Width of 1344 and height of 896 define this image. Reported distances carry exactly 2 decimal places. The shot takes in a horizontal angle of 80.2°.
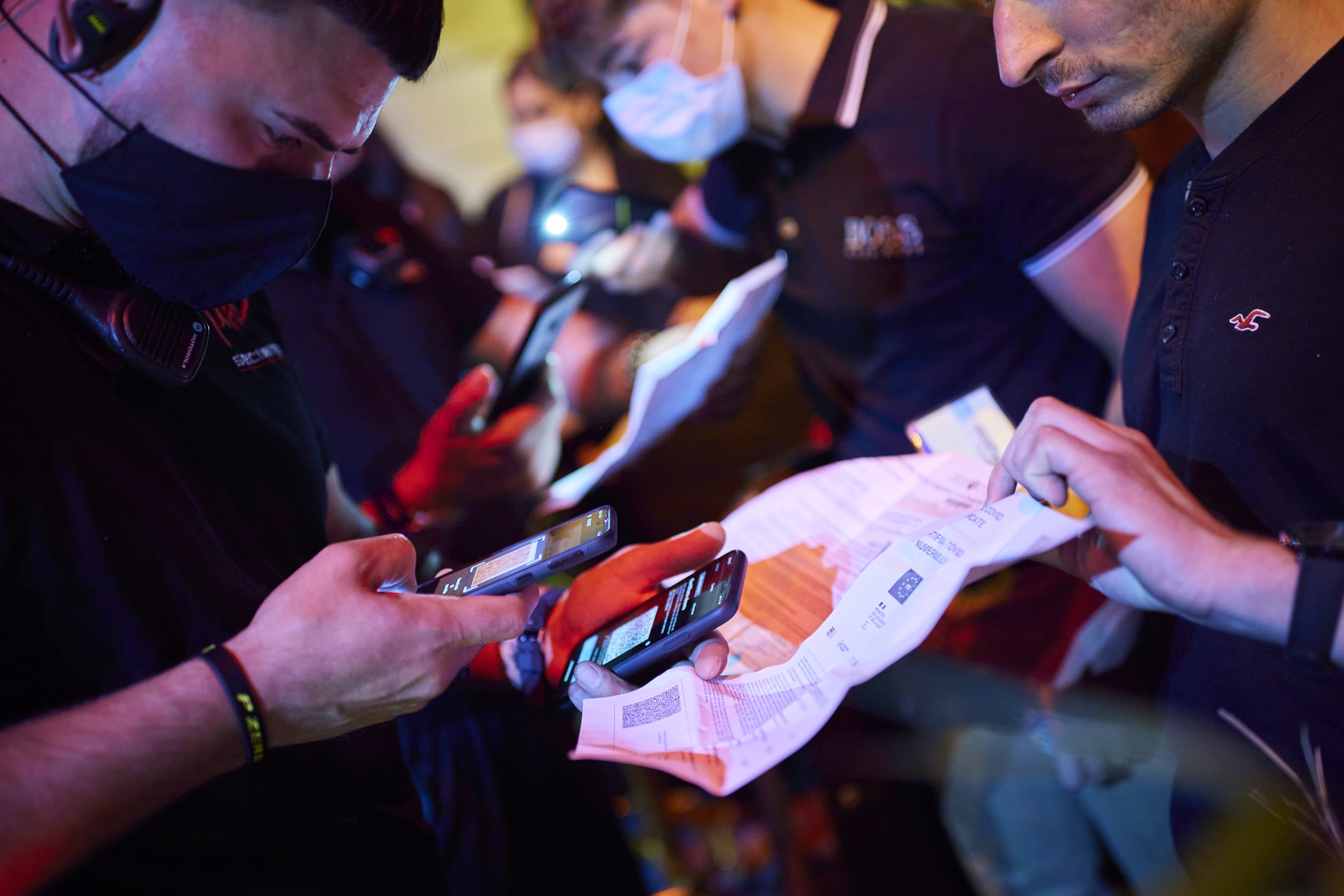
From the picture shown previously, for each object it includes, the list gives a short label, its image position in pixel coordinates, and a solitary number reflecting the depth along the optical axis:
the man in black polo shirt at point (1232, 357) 0.85
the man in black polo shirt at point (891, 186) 1.61
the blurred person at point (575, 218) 2.70
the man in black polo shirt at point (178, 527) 0.84
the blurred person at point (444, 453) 1.33
